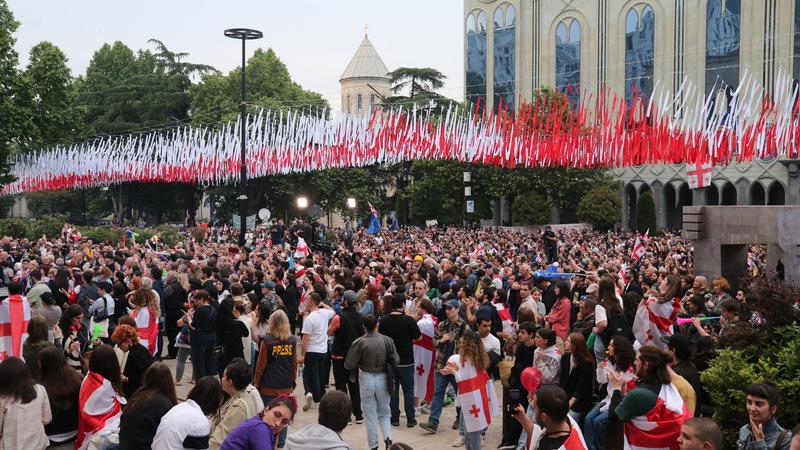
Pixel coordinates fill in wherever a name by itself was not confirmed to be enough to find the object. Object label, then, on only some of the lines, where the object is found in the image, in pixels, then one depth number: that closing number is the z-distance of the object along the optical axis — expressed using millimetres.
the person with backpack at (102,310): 11195
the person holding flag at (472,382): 7848
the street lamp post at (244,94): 23781
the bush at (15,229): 37844
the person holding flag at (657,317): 9141
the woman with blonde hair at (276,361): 8289
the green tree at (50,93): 44156
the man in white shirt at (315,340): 10002
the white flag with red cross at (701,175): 25786
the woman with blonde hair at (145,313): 10227
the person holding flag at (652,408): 5879
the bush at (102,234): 35250
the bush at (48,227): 39469
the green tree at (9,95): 41688
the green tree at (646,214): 52875
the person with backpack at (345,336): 9977
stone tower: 106625
